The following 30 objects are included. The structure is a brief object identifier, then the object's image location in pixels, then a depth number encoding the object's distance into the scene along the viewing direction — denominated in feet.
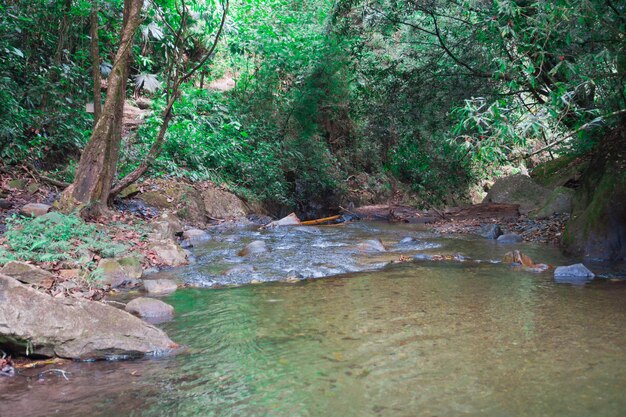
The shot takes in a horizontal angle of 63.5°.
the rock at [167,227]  25.28
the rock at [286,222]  34.69
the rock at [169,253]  21.61
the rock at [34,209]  23.18
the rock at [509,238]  28.71
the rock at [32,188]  27.48
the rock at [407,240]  28.30
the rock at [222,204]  37.14
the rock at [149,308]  13.96
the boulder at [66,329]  10.50
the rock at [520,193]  39.45
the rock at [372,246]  25.52
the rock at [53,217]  19.87
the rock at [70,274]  15.84
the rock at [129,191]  30.43
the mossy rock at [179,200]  32.48
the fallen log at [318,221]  37.10
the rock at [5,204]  24.17
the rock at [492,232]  30.45
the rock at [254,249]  23.77
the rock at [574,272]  18.09
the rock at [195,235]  28.71
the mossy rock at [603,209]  21.98
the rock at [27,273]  13.82
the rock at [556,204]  33.47
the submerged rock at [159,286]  16.89
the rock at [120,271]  17.47
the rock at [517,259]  20.79
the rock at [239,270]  19.74
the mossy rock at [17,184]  27.30
